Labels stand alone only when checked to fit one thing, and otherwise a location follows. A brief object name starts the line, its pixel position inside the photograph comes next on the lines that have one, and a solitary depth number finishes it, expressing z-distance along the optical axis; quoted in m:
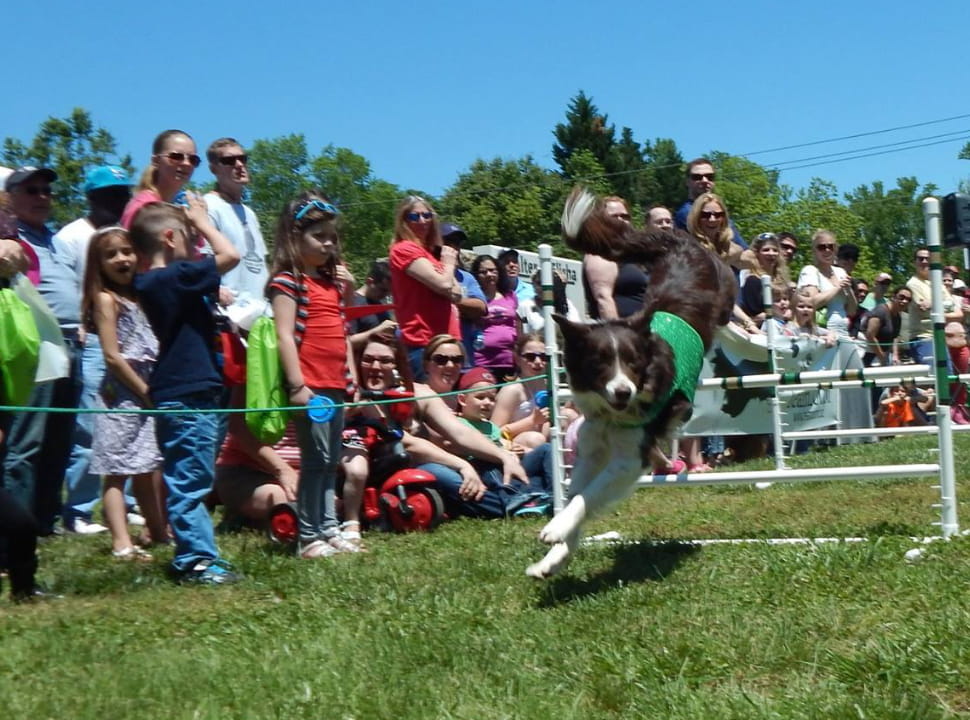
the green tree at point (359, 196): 77.69
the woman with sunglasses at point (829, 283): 12.14
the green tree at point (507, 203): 66.44
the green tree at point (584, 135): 80.44
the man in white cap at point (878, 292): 16.39
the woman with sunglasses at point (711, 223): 8.66
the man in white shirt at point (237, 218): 7.48
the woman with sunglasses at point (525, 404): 9.20
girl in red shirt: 6.44
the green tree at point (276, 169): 84.25
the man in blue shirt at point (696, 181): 8.98
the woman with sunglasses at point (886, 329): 14.53
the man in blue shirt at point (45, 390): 6.06
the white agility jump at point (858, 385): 6.28
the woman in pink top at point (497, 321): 10.70
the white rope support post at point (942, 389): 6.23
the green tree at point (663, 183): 78.88
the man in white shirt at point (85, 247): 7.57
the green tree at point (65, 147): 55.81
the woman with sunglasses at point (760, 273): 10.59
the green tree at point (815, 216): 77.12
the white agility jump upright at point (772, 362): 9.14
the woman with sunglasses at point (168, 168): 7.18
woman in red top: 8.16
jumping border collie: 5.74
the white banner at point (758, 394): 10.10
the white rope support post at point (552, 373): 7.05
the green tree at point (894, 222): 94.94
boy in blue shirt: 5.68
